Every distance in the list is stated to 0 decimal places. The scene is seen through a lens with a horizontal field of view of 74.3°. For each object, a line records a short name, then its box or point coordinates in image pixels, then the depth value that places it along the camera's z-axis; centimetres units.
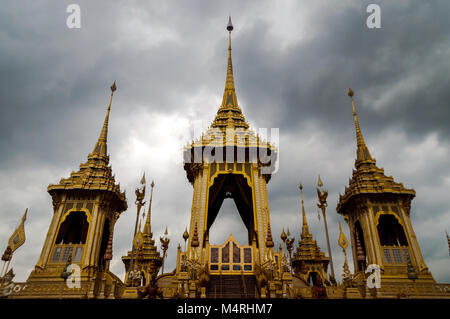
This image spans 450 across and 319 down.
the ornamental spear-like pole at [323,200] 1980
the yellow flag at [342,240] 2011
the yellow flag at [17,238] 1911
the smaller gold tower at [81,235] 2081
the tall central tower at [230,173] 2361
